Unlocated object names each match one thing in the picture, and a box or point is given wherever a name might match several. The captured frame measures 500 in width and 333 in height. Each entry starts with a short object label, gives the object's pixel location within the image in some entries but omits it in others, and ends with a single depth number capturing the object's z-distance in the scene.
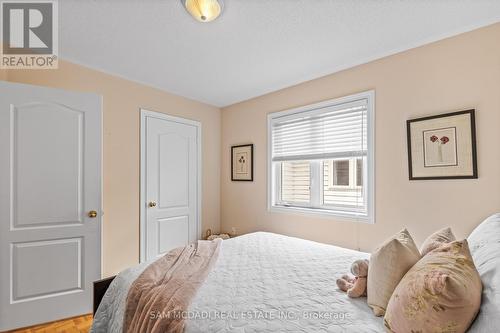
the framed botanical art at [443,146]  1.85
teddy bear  1.32
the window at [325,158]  2.46
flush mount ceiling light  1.61
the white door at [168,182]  3.06
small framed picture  3.46
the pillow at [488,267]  0.79
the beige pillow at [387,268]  1.12
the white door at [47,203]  2.06
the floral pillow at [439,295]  0.82
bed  1.07
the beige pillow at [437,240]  1.24
